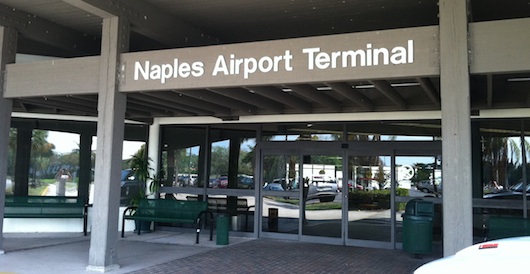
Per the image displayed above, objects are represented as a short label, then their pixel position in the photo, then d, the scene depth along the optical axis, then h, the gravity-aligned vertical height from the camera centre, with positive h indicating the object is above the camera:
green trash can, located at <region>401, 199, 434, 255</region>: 8.26 -0.93
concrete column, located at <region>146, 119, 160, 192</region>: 11.83 +0.81
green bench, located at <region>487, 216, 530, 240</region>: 8.08 -0.78
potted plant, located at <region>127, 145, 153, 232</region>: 11.34 +0.06
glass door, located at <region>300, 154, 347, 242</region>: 10.20 -0.37
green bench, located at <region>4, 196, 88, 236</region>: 10.45 -0.78
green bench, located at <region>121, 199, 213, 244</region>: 10.42 -0.83
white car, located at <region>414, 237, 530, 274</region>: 2.67 -0.48
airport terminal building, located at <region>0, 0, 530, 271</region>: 5.51 +1.35
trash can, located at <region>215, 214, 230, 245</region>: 9.68 -1.15
